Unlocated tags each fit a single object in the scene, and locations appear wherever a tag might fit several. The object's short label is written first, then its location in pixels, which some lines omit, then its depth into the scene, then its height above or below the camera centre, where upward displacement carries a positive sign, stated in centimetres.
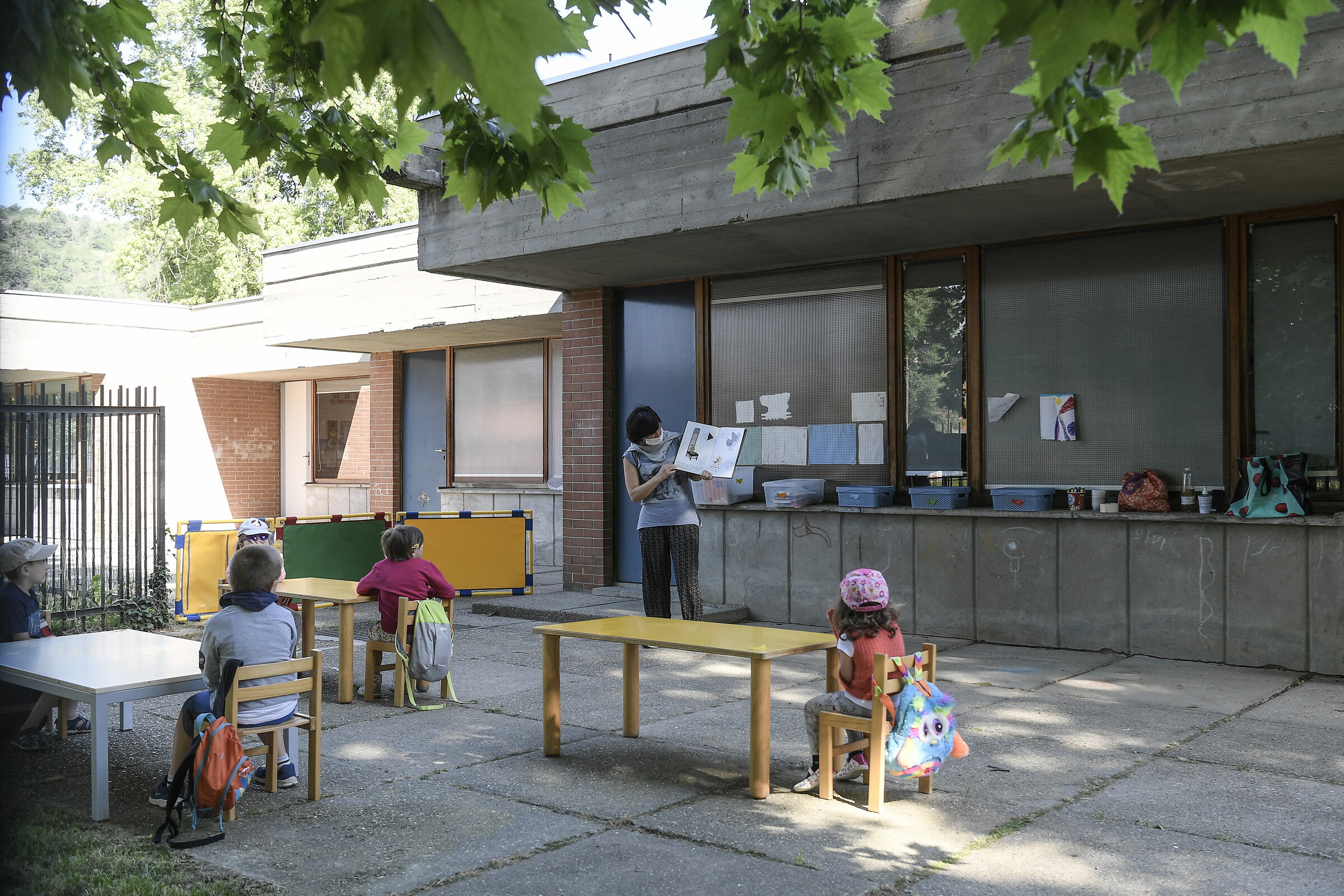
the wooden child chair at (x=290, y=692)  475 -109
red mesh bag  852 -28
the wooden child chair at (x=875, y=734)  479 -123
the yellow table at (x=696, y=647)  500 -92
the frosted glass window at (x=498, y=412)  1599 +75
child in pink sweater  715 -77
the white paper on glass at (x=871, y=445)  1027 +14
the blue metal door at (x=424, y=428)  1736 +55
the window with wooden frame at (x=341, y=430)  2108 +66
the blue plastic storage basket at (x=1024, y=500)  904 -35
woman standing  854 -43
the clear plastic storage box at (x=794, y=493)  1028 -32
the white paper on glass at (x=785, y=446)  1077 +14
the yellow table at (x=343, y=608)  714 -98
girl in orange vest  501 -83
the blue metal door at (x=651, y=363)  1186 +109
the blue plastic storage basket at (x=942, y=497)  950 -34
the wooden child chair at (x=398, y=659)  696 -131
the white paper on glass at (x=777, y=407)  1094 +54
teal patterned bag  782 -24
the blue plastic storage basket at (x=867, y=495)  991 -33
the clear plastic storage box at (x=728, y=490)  1089 -30
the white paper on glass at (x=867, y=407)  1026 +50
